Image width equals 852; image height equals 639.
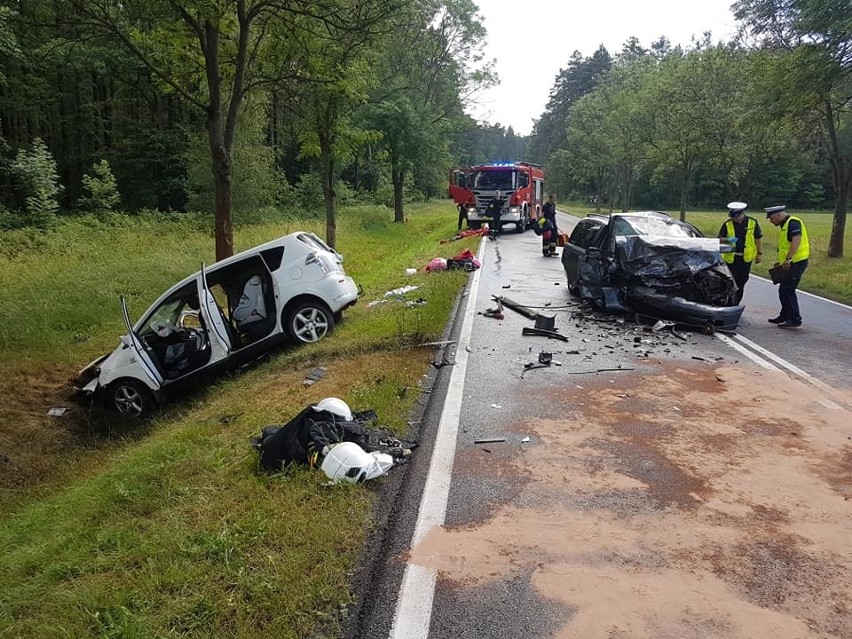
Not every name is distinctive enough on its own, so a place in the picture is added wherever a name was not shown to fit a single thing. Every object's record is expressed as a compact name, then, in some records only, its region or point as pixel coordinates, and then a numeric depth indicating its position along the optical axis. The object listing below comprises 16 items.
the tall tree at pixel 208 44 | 10.96
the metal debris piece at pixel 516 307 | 9.78
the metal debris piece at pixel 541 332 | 8.38
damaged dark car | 8.64
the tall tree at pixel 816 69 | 13.10
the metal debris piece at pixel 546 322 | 8.59
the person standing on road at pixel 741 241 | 9.54
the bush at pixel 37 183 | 19.94
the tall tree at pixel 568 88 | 80.44
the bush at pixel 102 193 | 22.97
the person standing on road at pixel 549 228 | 18.03
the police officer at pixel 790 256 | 8.81
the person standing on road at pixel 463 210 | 25.57
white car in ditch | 7.89
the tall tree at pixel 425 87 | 27.53
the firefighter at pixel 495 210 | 23.88
